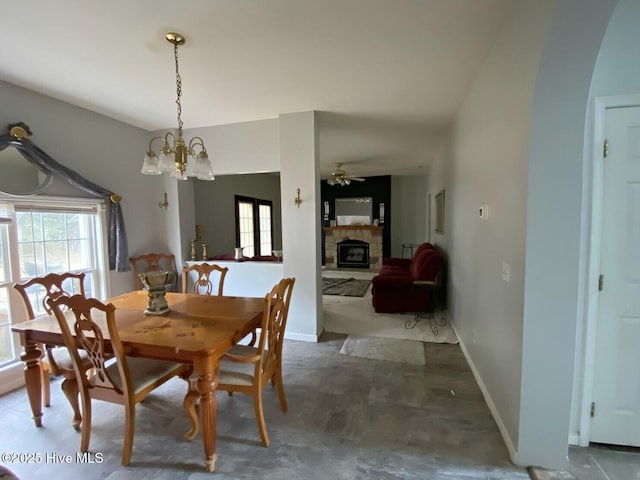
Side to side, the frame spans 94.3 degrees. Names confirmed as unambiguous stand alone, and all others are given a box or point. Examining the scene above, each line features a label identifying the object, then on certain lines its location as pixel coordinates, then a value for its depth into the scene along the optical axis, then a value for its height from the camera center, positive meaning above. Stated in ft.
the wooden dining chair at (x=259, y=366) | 5.86 -3.11
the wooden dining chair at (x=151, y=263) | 12.37 -1.68
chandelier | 6.55 +1.48
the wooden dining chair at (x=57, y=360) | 6.32 -3.07
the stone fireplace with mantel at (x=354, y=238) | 26.76 -1.43
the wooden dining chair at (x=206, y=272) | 9.68 -1.55
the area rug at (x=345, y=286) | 18.52 -4.28
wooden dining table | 5.34 -2.16
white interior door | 5.44 -1.36
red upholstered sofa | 13.80 -3.29
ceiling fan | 20.04 +3.12
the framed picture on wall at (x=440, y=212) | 15.98 +0.61
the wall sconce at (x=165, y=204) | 13.29 +0.94
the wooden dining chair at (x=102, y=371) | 5.30 -2.92
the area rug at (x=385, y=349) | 9.92 -4.49
